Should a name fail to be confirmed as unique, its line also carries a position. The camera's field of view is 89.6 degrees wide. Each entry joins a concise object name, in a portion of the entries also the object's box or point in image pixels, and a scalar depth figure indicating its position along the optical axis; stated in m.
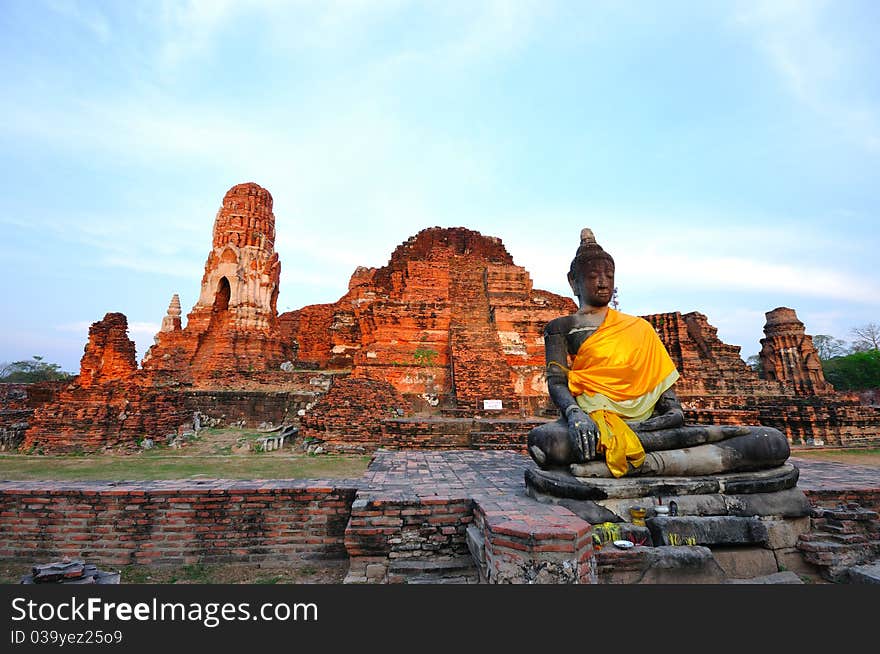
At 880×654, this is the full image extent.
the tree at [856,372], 30.41
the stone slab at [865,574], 2.87
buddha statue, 3.60
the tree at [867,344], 38.34
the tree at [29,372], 43.25
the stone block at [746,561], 3.16
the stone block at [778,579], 2.94
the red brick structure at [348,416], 9.08
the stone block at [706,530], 3.13
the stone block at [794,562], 3.23
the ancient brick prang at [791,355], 18.00
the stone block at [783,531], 3.29
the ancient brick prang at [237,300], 18.08
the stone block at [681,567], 2.78
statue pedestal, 2.81
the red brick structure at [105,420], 10.19
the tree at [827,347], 45.66
